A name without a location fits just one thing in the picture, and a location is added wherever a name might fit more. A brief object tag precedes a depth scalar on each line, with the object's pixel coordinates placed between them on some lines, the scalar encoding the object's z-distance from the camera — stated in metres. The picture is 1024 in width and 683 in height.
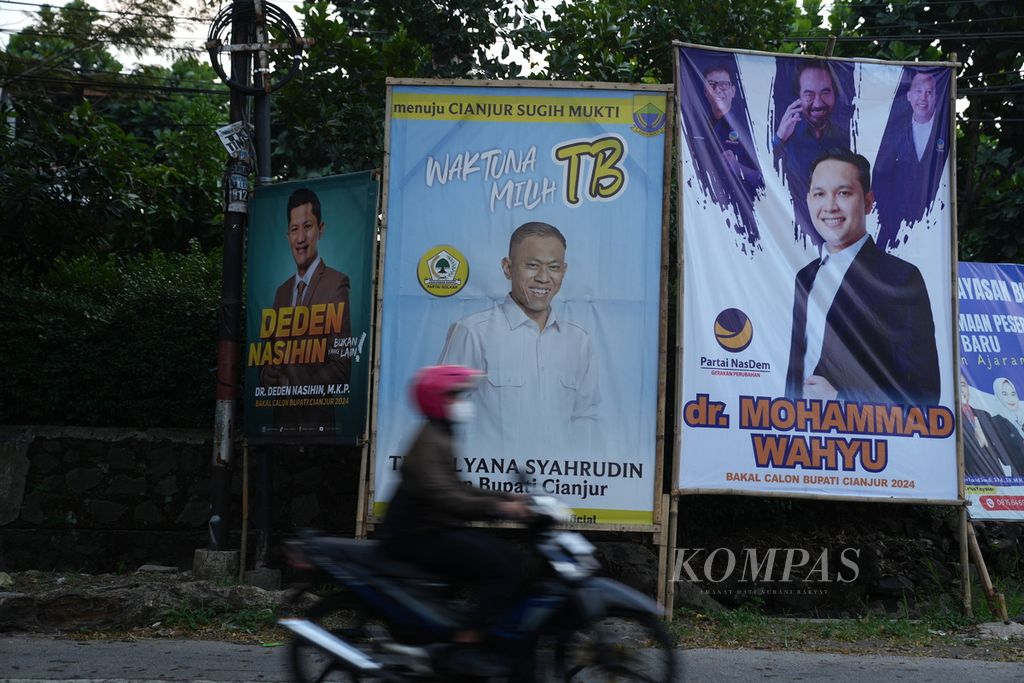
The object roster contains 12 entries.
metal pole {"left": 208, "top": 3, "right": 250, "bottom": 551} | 9.95
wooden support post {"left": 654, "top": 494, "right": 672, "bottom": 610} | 8.78
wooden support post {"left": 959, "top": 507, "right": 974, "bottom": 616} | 9.09
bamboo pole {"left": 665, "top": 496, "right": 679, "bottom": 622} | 8.77
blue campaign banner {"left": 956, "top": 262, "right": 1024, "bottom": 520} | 9.95
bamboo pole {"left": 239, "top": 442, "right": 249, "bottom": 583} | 9.88
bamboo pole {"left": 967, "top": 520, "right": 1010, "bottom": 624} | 9.06
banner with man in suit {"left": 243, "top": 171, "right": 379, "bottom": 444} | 9.49
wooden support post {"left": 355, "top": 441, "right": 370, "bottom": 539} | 8.92
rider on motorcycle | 4.98
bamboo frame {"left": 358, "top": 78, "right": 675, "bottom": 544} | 8.87
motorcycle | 4.94
